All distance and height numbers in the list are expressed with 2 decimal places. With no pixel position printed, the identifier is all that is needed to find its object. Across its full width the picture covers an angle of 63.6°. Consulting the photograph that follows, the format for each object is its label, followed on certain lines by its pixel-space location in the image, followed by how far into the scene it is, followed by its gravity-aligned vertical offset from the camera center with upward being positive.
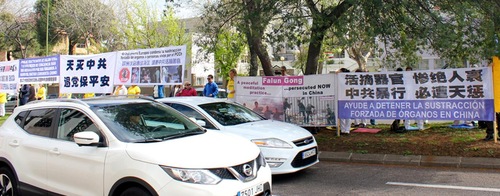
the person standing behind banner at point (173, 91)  15.32 +0.30
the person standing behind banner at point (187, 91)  12.33 +0.24
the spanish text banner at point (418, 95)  8.61 +0.05
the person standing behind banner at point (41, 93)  18.13 +0.31
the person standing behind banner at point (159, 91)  13.23 +0.25
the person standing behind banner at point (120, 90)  13.04 +0.30
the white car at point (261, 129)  6.45 -0.54
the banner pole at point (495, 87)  8.37 +0.19
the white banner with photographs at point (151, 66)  10.72 +0.92
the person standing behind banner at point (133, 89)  12.95 +0.33
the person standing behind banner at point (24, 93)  17.86 +0.31
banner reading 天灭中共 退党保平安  12.27 +0.84
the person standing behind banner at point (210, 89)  12.62 +0.30
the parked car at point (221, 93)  22.16 +0.31
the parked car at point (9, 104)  27.34 -0.26
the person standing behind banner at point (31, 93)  18.12 +0.31
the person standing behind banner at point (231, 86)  11.84 +0.37
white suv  3.88 -0.58
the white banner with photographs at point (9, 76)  16.05 +0.98
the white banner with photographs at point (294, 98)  10.16 +0.00
